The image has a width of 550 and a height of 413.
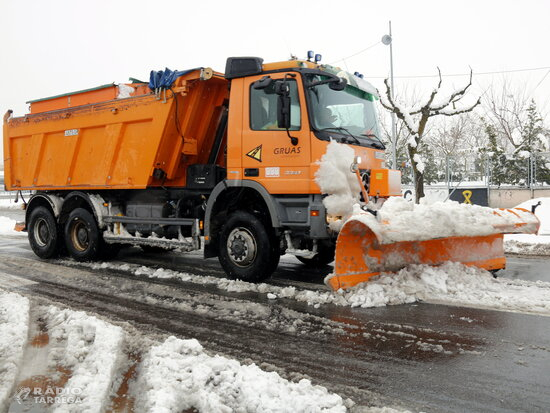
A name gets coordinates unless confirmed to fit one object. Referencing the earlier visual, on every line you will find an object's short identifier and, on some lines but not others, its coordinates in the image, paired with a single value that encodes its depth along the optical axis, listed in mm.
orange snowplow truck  5691
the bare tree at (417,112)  15188
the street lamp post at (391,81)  19469
